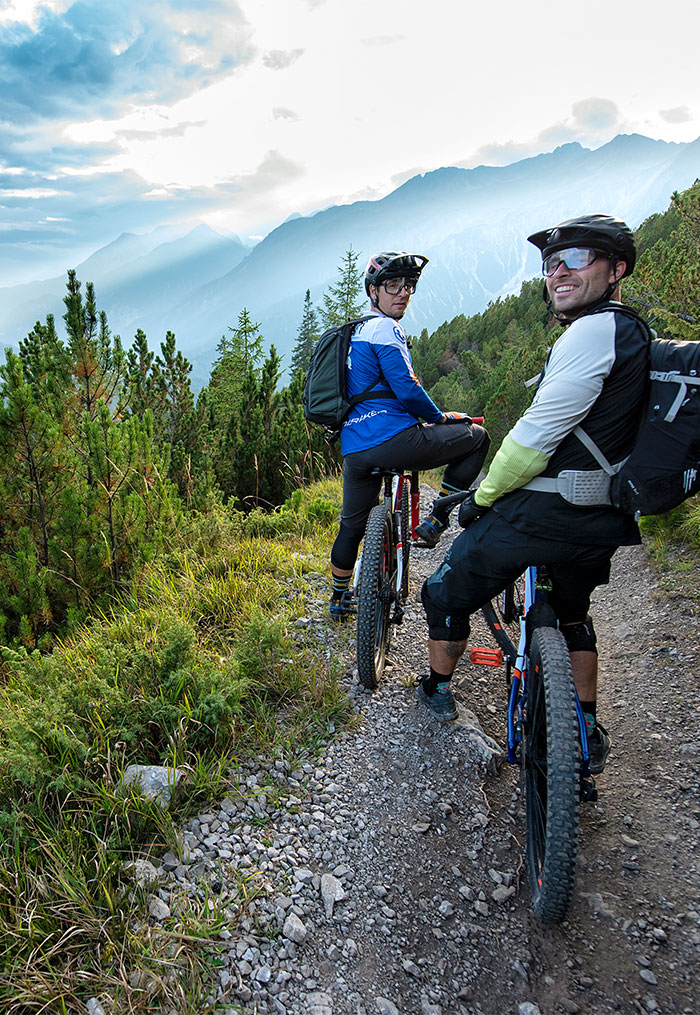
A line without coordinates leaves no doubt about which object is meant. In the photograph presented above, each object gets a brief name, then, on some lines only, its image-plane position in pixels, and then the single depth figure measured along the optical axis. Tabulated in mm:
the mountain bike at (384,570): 3387
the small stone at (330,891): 2203
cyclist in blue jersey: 3566
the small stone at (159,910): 1979
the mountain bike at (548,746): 1985
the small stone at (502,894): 2314
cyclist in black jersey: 2086
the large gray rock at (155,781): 2375
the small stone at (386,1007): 1879
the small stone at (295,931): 2039
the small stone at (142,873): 2061
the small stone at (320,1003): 1841
